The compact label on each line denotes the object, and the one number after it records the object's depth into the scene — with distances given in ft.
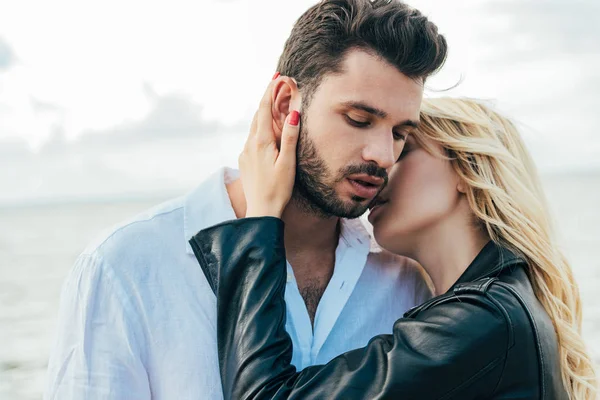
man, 7.02
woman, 6.83
